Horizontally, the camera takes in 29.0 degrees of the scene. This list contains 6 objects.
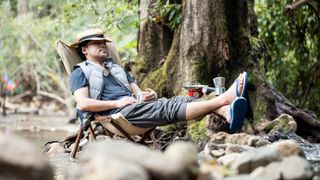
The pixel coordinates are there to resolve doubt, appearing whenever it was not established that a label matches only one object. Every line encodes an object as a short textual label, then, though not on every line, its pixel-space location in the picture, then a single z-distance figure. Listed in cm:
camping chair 523
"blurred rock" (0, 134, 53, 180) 257
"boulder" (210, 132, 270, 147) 461
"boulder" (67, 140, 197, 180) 257
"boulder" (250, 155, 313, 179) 317
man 486
